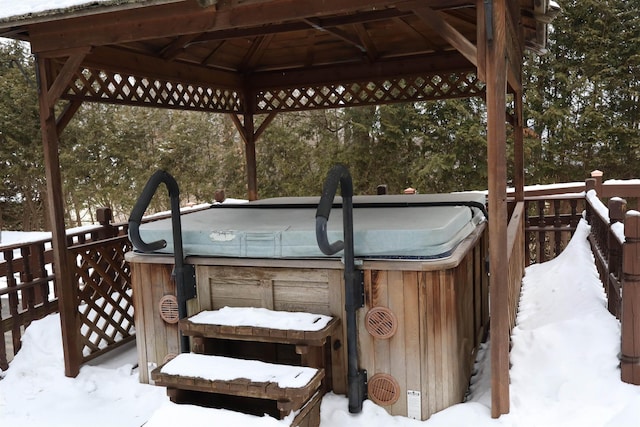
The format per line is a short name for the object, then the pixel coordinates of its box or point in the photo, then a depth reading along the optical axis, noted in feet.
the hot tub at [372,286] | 10.06
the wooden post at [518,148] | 18.19
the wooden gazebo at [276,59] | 9.55
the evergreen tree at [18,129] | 43.04
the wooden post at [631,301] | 9.84
